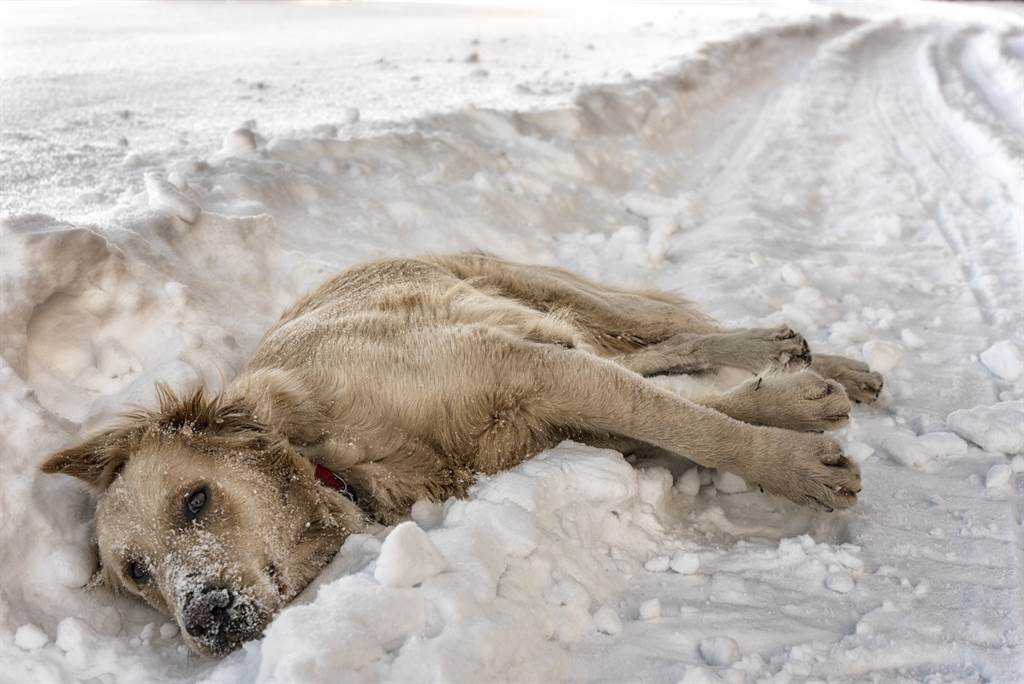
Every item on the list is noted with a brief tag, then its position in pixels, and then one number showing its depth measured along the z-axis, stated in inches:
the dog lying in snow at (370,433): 101.8
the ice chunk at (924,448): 123.9
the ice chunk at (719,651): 88.2
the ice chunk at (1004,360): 141.8
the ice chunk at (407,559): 87.2
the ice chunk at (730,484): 126.0
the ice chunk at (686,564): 103.7
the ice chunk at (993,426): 122.1
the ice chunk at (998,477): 114.7
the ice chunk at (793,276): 183.9
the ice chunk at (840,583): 98.7
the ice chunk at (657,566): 104.6
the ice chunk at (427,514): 110.7
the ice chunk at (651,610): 95.6
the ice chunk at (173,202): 170.2
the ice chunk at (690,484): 125.9
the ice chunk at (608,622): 93.1
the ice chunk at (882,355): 150.0
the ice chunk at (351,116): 246.7
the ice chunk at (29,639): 92.7
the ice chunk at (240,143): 211.8
